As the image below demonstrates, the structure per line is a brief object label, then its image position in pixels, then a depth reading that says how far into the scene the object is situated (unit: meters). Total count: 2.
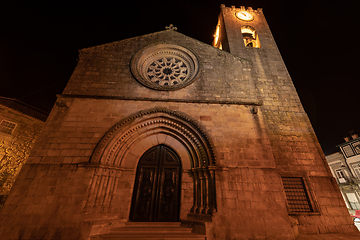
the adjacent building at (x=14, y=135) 9.07
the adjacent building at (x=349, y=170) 19.77
